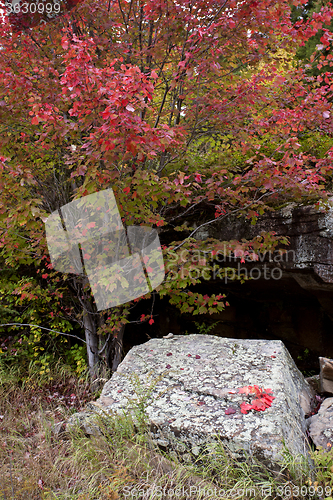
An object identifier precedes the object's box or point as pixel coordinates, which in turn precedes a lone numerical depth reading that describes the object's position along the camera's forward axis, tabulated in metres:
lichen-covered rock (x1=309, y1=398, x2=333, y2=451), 2.38
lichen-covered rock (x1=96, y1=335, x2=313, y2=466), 2.19
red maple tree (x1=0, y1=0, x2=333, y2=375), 2.90
